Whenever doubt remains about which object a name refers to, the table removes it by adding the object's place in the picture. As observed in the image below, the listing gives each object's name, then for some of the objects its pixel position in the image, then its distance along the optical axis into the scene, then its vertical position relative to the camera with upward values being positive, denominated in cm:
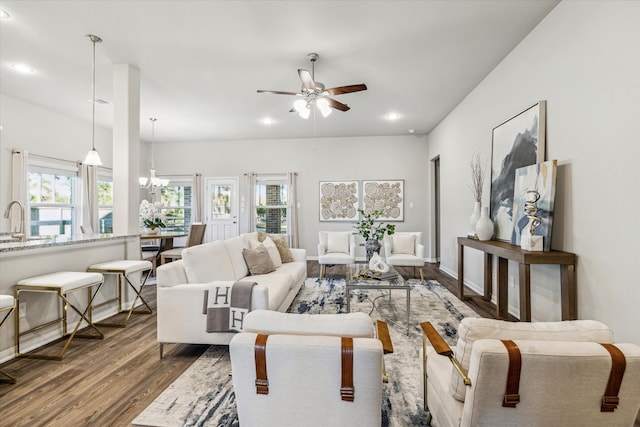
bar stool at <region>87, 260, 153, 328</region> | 312 -57
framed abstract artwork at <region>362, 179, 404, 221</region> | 715 +37
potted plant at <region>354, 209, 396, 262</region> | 374 -30
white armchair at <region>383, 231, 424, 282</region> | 505 -57
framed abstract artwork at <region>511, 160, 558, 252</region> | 259 +14
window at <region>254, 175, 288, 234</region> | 759 +22
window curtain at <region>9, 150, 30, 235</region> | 472 +53
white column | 373 +83
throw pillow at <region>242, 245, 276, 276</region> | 360 -56
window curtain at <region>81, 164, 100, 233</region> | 591 +34
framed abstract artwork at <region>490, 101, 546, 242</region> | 287 +63
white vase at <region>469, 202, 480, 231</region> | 392 -1
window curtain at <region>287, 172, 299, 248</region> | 728 +9
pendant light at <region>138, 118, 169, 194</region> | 590 +67
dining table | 498 -45
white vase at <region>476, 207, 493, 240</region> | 359 -14
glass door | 764 +15
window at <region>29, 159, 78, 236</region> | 522 +31
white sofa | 242 -66
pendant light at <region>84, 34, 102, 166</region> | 317 +63
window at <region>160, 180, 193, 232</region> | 779 +28
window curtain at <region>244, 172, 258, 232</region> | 753 +34
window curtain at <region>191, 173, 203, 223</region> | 752 +35
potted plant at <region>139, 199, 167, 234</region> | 546 -6
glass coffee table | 305 -71
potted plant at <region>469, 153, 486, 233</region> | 393 +43
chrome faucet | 354 -26
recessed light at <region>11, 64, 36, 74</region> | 374 +183
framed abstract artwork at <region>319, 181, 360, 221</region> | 725 +33
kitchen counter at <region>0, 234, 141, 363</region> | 246 -50
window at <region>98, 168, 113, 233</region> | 649 +28
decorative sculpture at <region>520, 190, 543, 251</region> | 263 -11
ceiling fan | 329 +137
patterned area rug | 173 -115
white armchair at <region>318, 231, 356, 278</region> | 517 -63
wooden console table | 243 -47
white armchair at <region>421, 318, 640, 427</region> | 96 -54
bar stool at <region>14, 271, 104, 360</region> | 244 -59
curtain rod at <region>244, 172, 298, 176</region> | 749 +99
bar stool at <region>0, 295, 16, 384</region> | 203 -63
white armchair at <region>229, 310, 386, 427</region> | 108 -59
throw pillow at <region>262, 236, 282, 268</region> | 397 -50
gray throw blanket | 233 -71
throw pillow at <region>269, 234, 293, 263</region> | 436 -50
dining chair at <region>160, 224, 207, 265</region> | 499 -46
